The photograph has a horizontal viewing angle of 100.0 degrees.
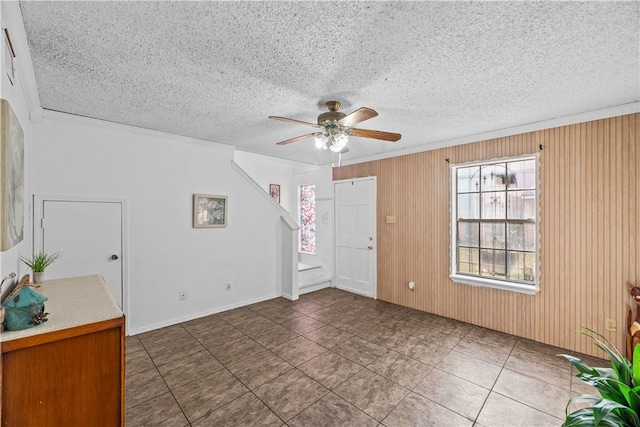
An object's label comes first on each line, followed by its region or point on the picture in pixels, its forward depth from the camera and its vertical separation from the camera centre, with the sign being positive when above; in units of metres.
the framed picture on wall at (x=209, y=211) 3.87 +0.04
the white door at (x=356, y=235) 4.85 -0.41
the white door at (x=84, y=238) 2.84 -0.28
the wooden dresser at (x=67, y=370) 1.13 -0.72
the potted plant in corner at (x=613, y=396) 1.08 -0.77
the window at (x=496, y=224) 3.29 -0.13
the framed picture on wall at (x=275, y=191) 5.99 +0.52
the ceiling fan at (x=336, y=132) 2.42 +0.78
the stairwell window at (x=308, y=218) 6.11 -0.10
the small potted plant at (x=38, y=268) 2.05 -0.43
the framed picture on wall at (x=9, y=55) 1.50 +0.94
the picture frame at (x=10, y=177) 1.30 +0.19
